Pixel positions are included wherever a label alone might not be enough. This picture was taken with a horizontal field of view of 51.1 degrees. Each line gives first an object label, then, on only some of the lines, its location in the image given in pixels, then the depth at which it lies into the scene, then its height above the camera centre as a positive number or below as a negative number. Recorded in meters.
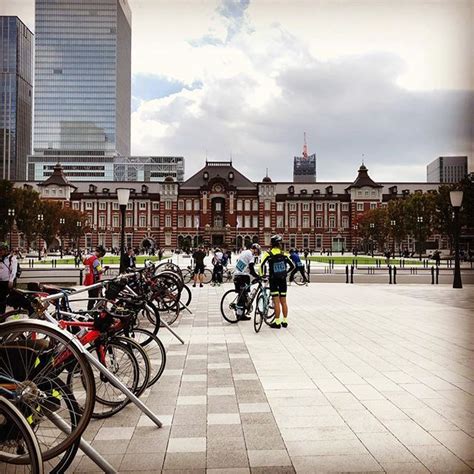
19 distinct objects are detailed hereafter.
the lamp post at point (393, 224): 54.78 +3.52
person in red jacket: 9.50 -0.25
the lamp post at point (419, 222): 47.69 +3.29
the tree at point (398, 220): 53.69 +3.96
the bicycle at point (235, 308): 10.84 -1.18
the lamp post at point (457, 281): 18.49 -0.96
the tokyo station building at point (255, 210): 81.50 +7.71
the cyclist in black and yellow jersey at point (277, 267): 9.79 -0.22
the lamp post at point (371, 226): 64.01 +3.78
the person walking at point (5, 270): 6.36 -0.20
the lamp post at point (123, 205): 14.71 +1.67
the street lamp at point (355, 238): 80.56 +2.85
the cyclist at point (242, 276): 10.92 -0.45
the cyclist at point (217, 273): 21.89 -0.75
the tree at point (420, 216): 49.00 +3.96
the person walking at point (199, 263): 20.45 -0.29
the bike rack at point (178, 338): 8.62 -1.43
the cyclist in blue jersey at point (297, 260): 20.00 -0.19
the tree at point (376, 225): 62.09 +3.95
